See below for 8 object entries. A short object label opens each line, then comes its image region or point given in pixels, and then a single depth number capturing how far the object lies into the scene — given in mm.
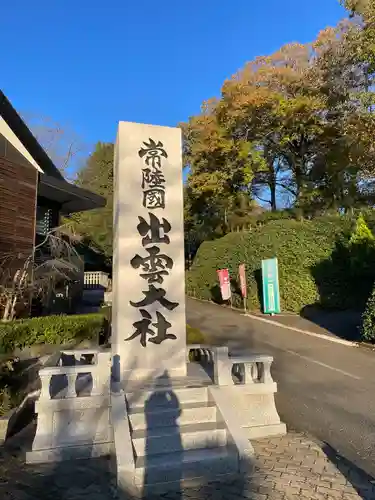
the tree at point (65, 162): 32309
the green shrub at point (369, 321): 11416
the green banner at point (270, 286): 18375
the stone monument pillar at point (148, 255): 7090
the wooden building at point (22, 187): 13070
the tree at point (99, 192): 33562
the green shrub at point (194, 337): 11094
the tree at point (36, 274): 11414
